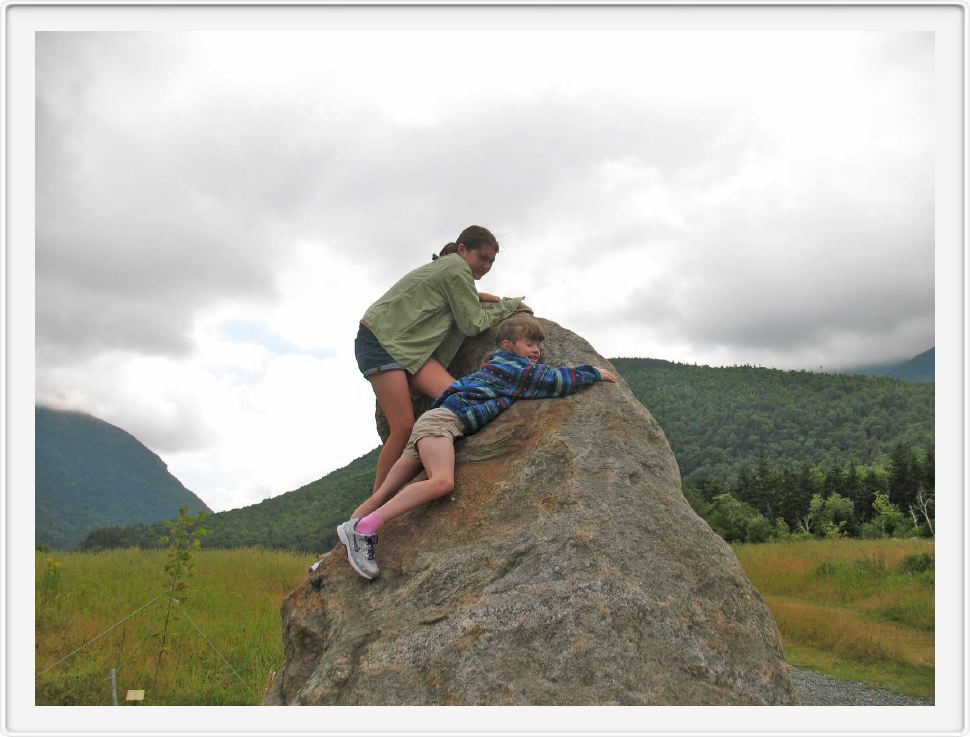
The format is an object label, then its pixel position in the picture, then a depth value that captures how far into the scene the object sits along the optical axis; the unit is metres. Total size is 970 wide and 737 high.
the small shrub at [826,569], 15.91
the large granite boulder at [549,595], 3.44
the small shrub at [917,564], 14.82
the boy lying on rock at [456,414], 4.46
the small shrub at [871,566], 15.32
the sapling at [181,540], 6.65
